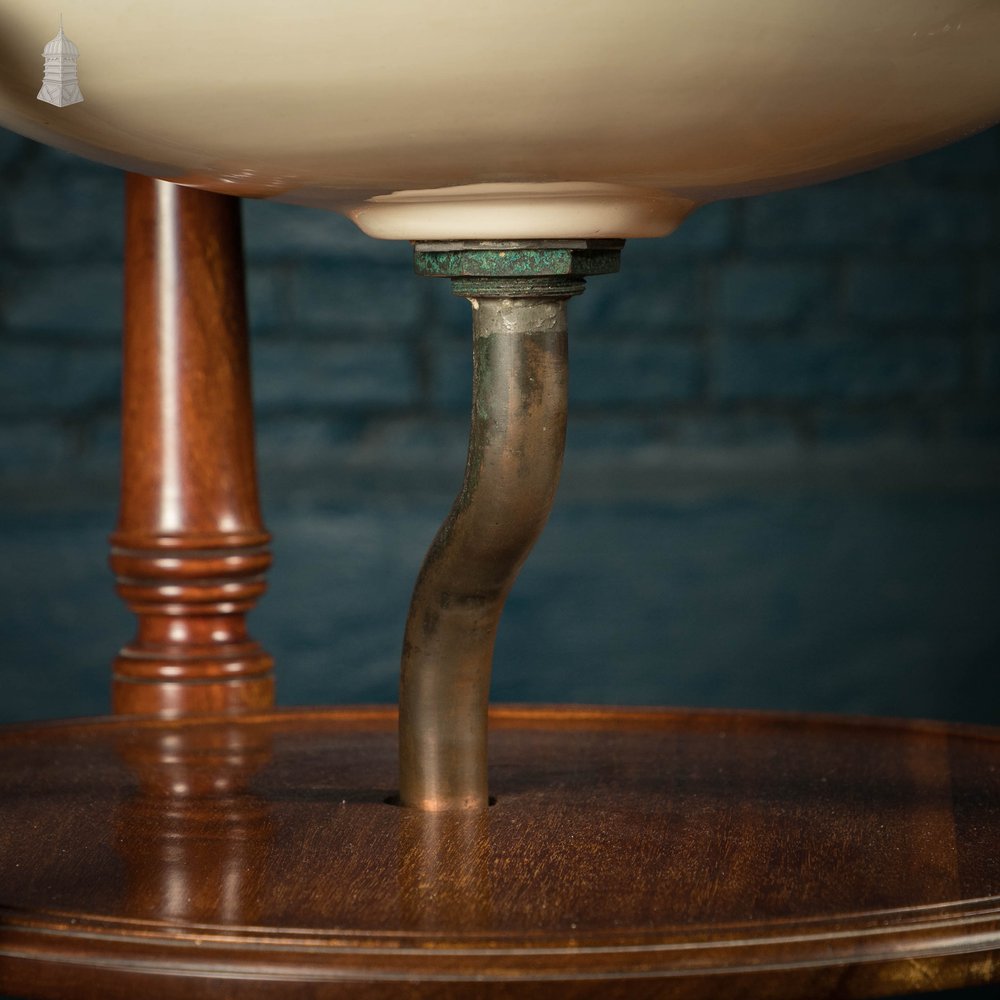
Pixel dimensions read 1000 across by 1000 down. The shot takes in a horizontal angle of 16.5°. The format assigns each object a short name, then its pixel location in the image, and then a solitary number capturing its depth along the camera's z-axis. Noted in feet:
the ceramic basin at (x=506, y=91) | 3.24
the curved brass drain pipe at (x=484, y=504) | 3.67
